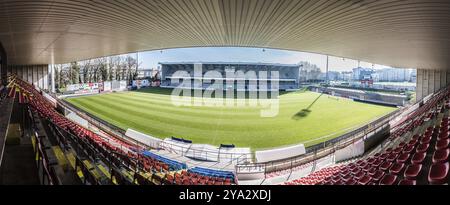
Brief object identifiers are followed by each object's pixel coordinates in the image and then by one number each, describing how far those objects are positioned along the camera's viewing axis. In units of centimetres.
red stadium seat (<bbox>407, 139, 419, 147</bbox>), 663
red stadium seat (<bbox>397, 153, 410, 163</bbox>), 558
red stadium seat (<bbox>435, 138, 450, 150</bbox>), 494
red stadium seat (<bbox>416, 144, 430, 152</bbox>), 554
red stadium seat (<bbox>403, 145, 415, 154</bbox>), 613
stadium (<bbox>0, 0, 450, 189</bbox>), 516
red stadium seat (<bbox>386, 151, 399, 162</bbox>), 625
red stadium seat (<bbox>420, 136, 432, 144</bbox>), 607
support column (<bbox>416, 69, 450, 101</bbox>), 2823
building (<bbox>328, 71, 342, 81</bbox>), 9699
